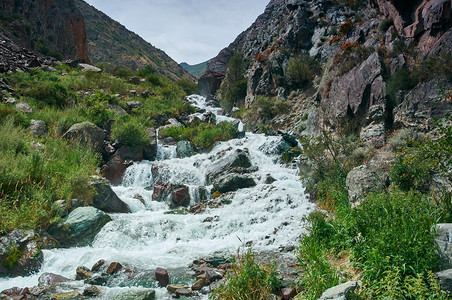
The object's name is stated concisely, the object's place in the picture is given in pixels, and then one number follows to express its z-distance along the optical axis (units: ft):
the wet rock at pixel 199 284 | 15.14
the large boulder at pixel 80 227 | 20.90
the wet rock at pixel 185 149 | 49.24
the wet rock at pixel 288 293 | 12.46
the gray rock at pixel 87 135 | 37.58
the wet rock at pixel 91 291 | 14.24
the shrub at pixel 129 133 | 44.04
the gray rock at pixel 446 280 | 9.16
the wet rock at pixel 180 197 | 33.75
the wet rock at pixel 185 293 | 14.47
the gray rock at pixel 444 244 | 10.37
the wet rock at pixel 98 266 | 17.42
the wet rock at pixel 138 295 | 13.69
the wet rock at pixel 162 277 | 15.85
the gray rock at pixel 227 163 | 40.08
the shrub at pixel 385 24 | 41.88
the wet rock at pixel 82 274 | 16.37
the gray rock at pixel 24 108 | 39.02
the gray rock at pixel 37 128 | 34.50
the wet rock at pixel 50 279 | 15.24
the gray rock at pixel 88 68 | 84.23
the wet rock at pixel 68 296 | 13.57
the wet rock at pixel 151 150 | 47.11
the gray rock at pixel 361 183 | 21.01
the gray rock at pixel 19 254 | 16.20
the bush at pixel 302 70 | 68.80
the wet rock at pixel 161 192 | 34.76
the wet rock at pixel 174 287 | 14.90
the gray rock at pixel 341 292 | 9.76
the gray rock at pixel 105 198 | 27.84
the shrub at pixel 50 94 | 47.73
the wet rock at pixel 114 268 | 16.94
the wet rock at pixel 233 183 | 36.01
